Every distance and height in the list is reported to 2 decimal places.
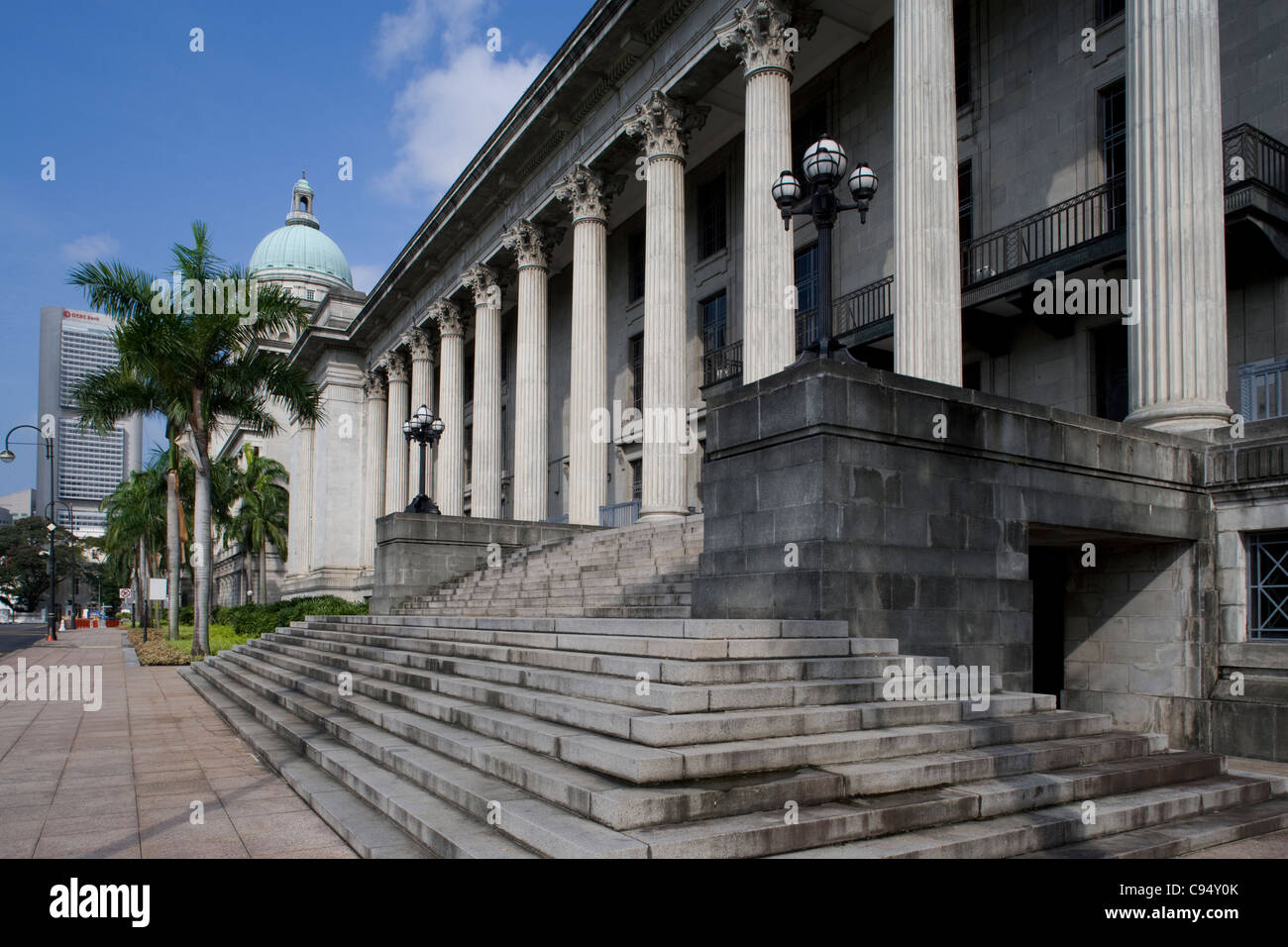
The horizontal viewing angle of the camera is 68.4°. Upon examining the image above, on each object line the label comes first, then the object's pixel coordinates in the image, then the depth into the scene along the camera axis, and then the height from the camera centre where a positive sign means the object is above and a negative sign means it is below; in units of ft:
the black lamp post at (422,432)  81.66 +9.06
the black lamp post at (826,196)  34.27 +12.85
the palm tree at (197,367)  84.64 +16.11
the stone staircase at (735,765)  18.84 -5.53
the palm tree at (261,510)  187.11 +5.36
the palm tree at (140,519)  177.88 +3.94
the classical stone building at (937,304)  33.81 +15.67
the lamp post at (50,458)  139.13 +11.72
